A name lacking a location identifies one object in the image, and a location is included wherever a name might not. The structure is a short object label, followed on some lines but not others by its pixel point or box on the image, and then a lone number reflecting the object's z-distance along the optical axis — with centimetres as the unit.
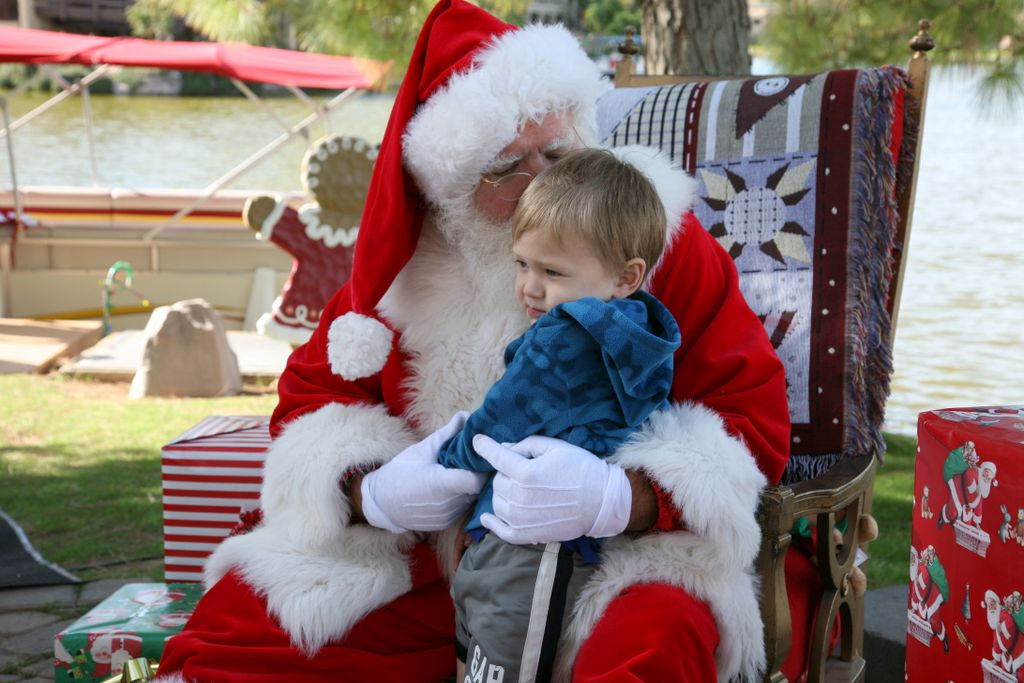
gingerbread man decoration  595
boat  725
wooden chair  214
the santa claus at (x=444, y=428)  158
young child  155
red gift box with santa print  163
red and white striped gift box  247
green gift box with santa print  215
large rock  560
